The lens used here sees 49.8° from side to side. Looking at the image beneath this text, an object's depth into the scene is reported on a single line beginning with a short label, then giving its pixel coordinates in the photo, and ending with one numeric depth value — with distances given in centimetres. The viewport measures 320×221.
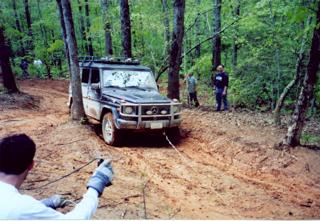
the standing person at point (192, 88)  1461
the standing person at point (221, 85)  1298
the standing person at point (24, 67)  2789
